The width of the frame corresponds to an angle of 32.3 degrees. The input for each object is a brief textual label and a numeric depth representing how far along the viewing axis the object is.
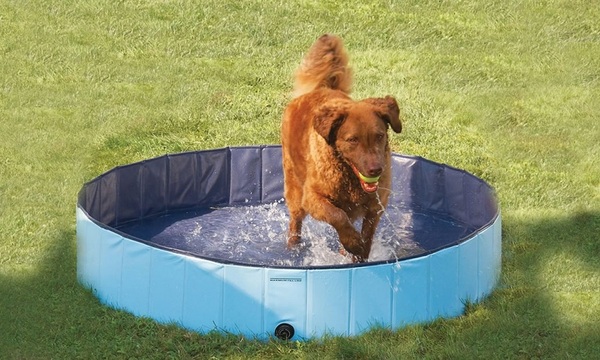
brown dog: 7.01
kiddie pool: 6.61
